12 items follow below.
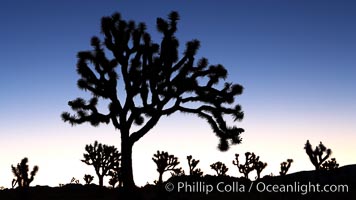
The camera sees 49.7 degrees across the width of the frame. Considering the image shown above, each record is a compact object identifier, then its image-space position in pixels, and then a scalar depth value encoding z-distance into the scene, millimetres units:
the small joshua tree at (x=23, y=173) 20250
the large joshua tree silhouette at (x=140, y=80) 12461
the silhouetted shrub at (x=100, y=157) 23719
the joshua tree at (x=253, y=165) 30500
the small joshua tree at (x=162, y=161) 26125
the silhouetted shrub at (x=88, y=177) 33031
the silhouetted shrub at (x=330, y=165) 27853
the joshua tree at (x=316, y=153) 24781
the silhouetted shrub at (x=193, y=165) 31234
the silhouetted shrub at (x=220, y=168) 33684
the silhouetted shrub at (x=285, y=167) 28147
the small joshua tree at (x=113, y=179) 27250
